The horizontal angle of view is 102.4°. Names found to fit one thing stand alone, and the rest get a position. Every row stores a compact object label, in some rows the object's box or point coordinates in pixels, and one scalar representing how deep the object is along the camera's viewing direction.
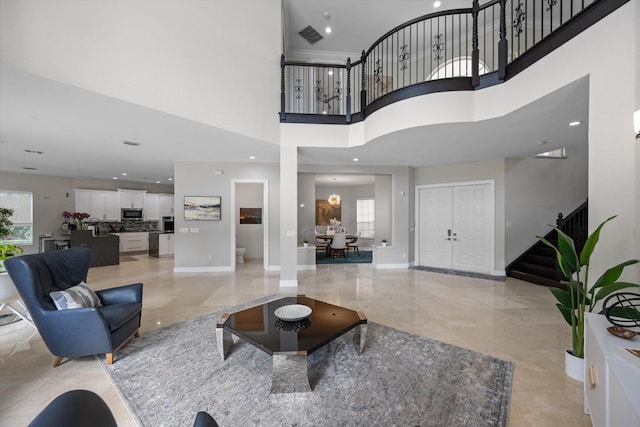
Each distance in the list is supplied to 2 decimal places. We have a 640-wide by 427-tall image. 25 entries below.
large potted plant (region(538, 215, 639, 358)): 1.87
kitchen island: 6.90
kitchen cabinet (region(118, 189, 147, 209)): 9.28
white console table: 1.10
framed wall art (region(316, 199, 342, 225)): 11.07
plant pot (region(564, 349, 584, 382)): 2.25
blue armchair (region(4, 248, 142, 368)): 2.32
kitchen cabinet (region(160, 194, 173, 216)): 10.20
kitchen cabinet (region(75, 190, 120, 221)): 8.52
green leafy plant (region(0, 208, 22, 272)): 3.14
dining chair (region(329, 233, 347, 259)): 7.98
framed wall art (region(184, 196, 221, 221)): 6.36
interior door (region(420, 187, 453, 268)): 6.68
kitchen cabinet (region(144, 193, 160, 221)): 9.84
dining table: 8.34
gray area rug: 1.82
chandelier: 9.77
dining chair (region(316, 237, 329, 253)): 8.50
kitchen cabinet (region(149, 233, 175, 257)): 8.45
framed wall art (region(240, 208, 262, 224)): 8.34
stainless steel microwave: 9.32
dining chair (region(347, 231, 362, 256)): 8.88
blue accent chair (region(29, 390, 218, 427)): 0.89
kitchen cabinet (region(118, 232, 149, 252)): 9.08
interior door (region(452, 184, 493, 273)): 6.12
